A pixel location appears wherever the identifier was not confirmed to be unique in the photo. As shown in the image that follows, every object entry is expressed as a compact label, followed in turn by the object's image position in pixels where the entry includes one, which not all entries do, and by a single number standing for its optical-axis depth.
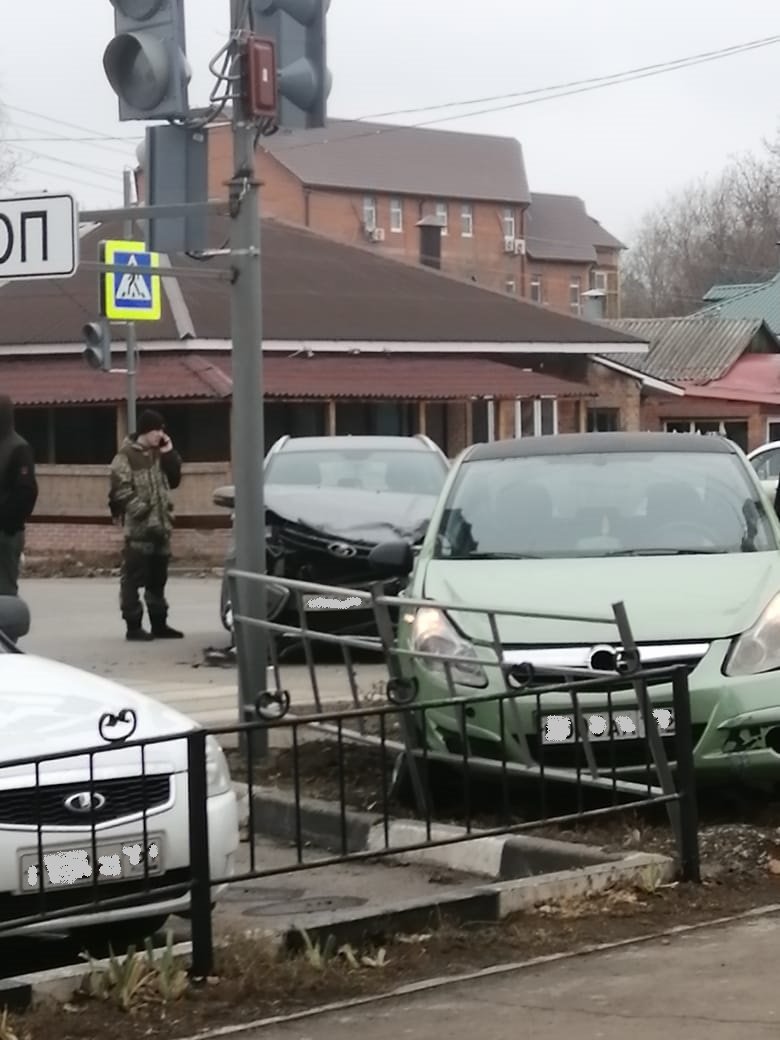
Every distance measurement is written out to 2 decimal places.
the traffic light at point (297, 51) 9.86
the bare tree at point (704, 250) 100.50
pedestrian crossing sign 22.12
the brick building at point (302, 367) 32.72
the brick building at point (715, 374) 56.78
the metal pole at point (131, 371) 24.98
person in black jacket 13.70
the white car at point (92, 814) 5.95
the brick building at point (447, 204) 92.00
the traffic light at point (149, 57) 9.53
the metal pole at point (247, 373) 9.79
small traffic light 23.94
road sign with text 9.70
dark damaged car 15.81
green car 7.70
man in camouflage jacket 17.08
